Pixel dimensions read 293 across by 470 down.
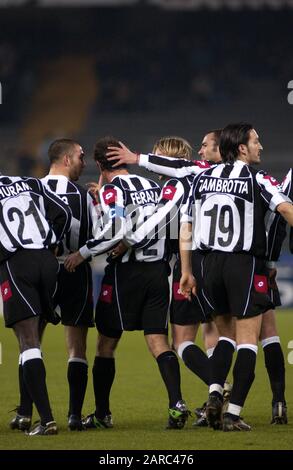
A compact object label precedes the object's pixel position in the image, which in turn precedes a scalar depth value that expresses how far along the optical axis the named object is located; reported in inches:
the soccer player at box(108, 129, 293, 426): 545.6
